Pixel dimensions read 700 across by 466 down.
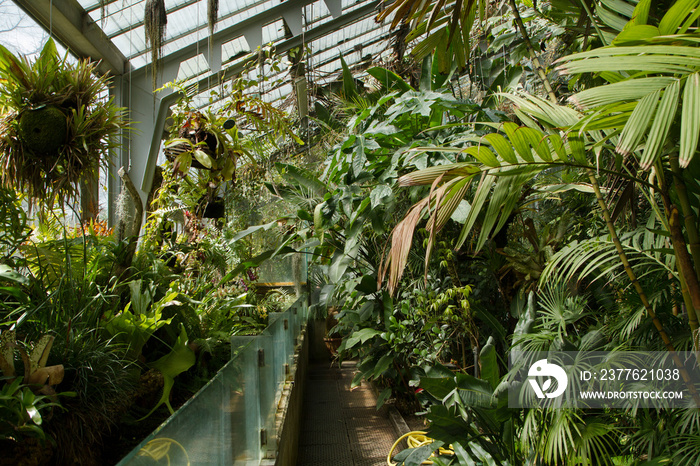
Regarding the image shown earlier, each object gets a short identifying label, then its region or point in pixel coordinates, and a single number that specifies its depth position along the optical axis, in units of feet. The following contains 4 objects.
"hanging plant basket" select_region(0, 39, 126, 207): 6.39
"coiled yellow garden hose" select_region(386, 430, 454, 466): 9.20
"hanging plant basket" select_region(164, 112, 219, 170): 9.21
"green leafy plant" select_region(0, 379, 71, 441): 5.00
